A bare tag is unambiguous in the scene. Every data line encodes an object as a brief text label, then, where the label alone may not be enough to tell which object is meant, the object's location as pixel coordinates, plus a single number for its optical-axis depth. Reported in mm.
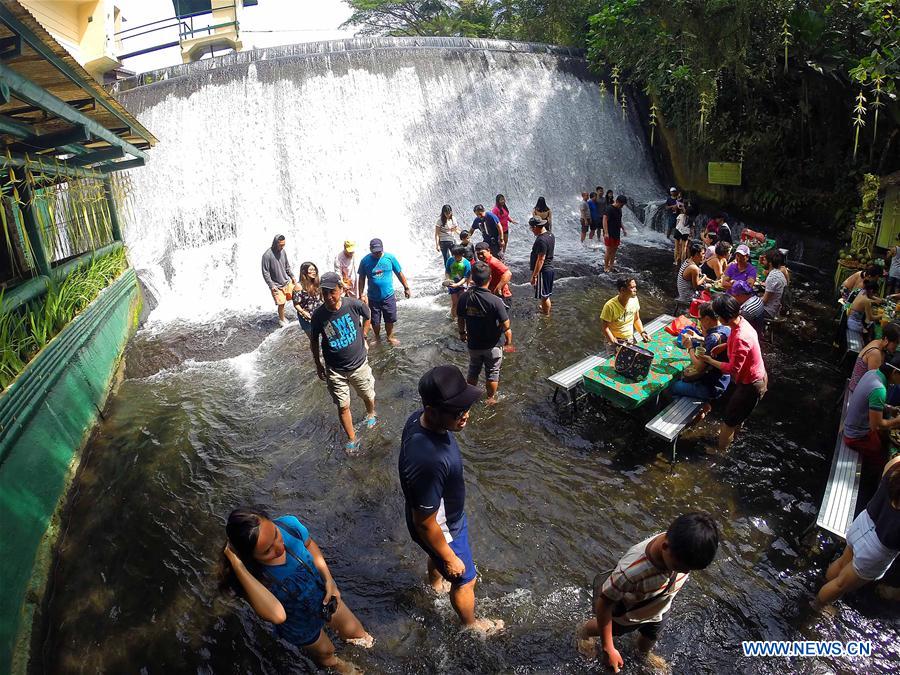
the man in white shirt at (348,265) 7160
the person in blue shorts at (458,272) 7188
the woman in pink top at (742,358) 4363
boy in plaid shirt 2152
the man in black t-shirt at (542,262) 7416
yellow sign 12938
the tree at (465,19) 21094
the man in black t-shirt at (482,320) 5203
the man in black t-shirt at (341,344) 4656
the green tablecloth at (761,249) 9082
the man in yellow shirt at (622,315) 5500
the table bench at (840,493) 3578
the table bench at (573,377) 5484
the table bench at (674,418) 4641
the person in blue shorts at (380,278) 6941
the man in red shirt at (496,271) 6438
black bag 5047
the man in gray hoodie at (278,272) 7820
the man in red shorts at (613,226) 9972
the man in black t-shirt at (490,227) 8961
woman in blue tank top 2236
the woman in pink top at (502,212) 10039
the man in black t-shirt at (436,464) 2518
